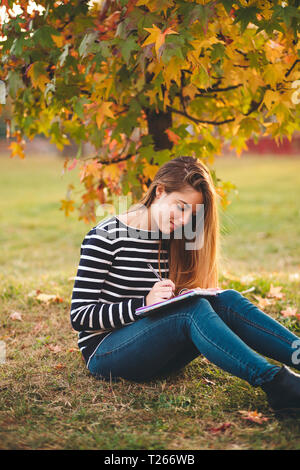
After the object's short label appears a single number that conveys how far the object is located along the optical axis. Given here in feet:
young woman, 7.22
